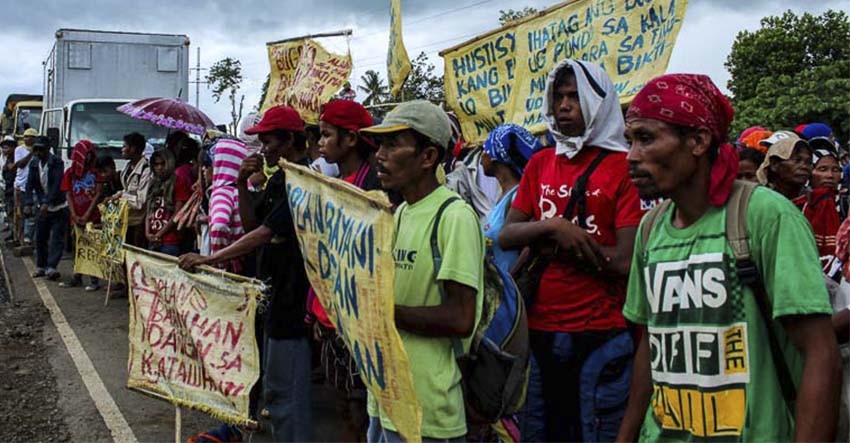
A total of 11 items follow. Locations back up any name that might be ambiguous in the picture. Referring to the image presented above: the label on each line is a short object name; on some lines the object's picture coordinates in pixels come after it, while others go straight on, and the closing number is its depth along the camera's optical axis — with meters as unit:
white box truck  15.67
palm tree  47.75
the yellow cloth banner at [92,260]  9.89
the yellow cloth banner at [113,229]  9.43
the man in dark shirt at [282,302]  4.33
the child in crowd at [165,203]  8.30
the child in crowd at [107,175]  11.00
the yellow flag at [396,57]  6.82
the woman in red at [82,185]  11.02
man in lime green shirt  2.72
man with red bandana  1.94
